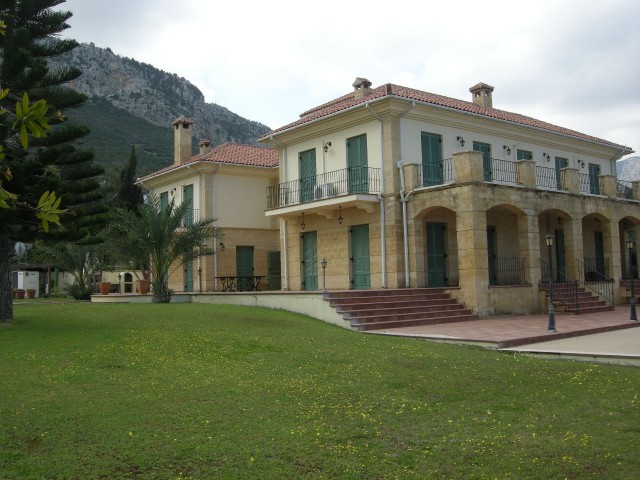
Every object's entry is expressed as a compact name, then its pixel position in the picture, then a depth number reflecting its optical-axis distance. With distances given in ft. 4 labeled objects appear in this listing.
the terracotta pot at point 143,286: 84.94
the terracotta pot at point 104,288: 89.53
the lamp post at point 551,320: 48.72
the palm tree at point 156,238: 70.03
